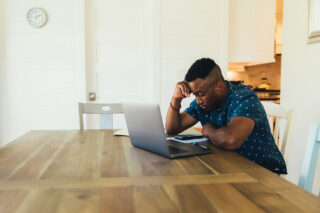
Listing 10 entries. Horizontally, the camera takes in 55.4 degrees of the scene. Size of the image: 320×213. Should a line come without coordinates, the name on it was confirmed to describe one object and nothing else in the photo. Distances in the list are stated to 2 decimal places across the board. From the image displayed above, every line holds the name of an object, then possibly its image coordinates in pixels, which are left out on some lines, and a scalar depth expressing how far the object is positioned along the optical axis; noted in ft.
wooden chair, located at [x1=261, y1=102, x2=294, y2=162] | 5.29
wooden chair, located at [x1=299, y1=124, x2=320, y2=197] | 3.51
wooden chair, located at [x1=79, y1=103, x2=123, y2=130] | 7.45
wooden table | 2.45
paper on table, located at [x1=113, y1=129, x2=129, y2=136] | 5.96
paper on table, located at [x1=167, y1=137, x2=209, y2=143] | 5.19
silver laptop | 4.11
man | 4.69
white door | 11.24
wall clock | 10.57
